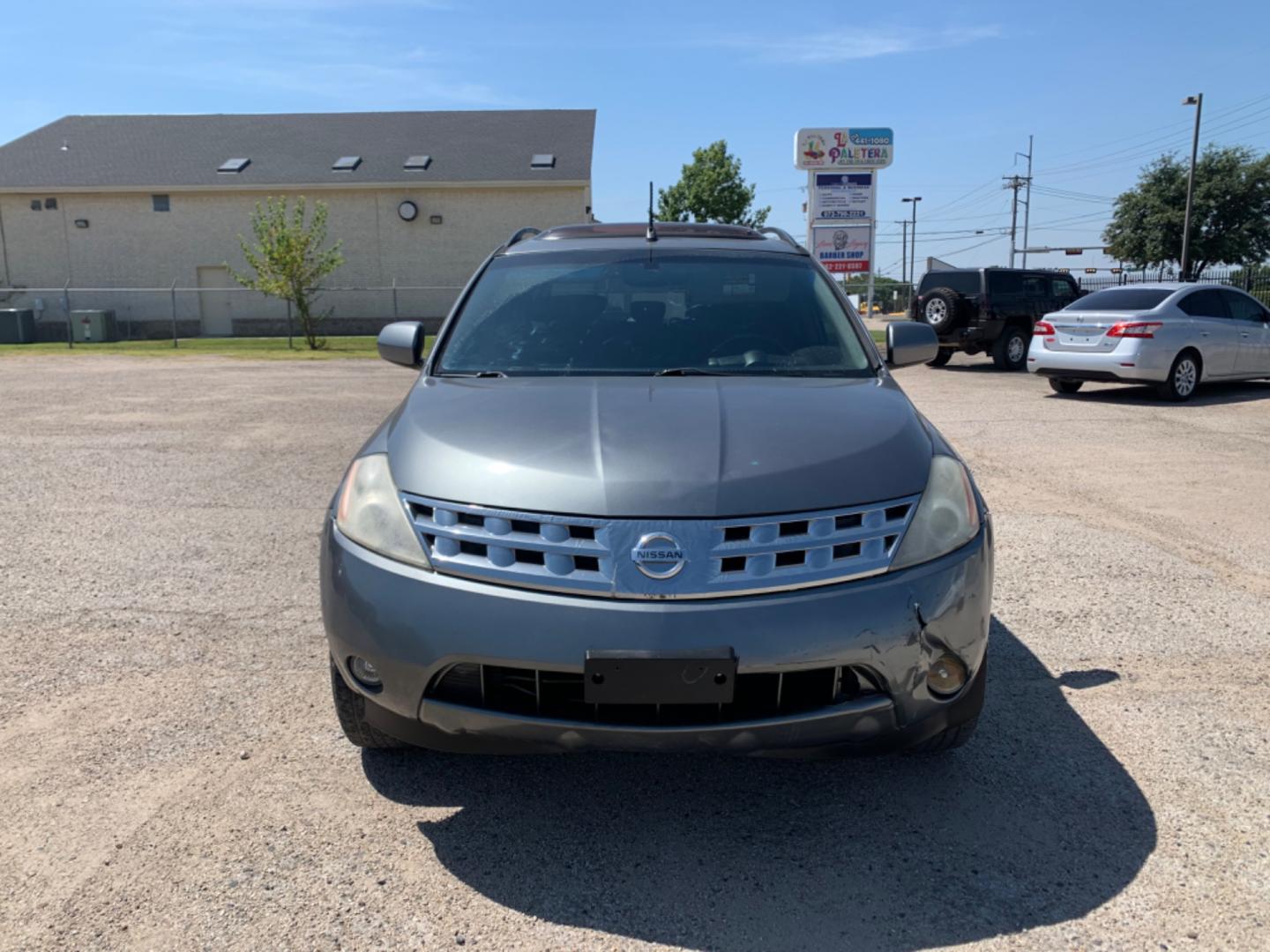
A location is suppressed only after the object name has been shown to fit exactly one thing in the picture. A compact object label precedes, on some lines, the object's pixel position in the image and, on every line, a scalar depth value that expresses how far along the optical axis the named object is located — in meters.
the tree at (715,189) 52.69
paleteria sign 24.16
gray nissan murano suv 2.45
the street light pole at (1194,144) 33.44
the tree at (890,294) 47.88
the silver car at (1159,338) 13.24
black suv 18.77
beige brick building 33.16
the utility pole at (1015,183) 69.74
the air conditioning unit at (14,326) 29.97
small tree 25.59
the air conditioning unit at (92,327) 30.28
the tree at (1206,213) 39.53
